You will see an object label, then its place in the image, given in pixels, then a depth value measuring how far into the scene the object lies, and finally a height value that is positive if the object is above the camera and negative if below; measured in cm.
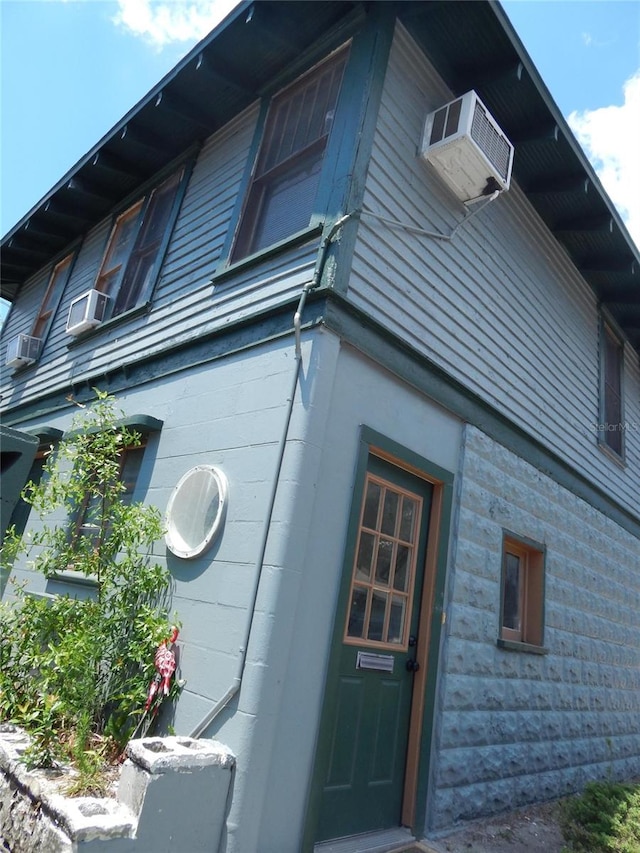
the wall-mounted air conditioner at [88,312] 708 +318
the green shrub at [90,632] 367 -17
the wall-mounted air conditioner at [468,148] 505 +406
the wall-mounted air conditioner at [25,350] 844 +312
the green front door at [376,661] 378 -5
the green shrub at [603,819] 423 -89
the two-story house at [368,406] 366 +188
